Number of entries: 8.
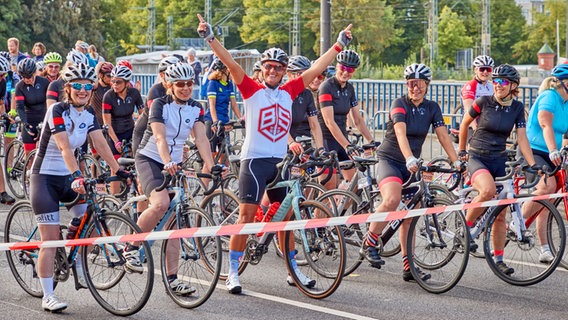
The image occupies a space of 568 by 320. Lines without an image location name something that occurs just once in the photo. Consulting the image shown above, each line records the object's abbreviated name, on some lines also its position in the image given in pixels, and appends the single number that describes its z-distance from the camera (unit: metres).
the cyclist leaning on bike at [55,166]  12.75
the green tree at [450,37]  130.94
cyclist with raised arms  13.52
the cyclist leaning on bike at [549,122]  15.58
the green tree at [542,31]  130.03
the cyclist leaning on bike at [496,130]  14.83
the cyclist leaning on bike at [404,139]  14.27
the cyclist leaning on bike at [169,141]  13.35
